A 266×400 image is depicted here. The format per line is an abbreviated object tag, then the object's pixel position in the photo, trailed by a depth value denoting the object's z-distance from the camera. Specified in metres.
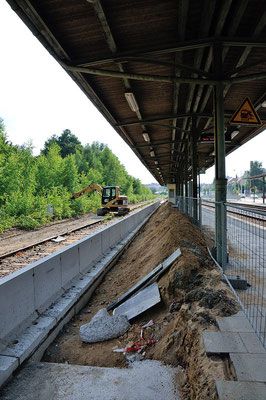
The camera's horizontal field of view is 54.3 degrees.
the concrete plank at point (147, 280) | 5.33
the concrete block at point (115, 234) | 10.13
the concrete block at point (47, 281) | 4.36
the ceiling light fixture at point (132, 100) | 7.51
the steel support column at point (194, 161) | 10.89
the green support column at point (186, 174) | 15.74
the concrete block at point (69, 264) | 5.46
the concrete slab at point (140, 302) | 4.51
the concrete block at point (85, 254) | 6.56
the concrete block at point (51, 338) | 3.63
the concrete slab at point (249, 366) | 2.37
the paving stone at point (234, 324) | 3.18
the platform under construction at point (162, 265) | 2.91
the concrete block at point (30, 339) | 3.30
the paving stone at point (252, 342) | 2.79
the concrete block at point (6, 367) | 2.90
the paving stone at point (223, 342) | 2.78
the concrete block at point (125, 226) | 12.25
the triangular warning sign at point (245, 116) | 6.09
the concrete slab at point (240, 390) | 2.15
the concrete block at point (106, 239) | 8.83
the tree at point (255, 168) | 143.00
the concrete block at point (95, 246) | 7.47
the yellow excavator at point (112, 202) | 24.58
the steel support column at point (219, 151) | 5.77
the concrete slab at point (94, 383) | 2.74
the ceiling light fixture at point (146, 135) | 13.28
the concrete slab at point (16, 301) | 3.47
